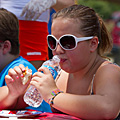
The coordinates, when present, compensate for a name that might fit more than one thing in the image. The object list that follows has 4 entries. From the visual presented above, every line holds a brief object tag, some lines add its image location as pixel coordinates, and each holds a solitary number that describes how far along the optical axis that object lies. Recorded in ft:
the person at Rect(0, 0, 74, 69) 19.63
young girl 10.56
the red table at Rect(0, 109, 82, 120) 10.68
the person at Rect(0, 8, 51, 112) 15.26
